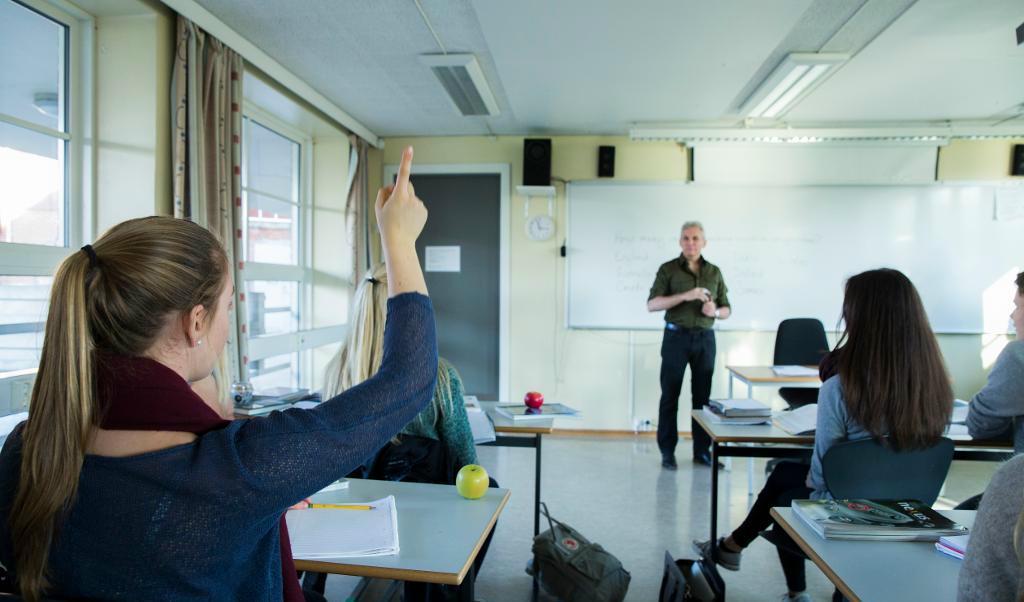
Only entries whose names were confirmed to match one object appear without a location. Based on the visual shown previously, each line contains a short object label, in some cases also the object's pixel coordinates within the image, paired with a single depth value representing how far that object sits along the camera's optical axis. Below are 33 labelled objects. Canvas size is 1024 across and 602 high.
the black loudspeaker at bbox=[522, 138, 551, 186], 4.92
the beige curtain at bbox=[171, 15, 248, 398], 2.74
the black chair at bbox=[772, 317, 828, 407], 4.09
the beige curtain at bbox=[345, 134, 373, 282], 4.86
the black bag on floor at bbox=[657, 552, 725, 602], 2.05
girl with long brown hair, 1.83
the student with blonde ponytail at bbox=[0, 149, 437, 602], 0.68
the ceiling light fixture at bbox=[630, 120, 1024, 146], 4.53
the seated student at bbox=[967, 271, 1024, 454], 1.96
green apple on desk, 1.50
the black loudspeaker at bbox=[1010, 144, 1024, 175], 4.76
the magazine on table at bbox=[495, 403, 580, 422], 2.48
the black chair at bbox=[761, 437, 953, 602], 1.82
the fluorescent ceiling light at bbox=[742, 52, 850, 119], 3.23
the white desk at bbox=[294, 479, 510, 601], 1.16
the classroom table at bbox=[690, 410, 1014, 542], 2.31
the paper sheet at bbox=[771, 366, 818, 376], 3.59
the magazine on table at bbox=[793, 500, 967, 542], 1.37
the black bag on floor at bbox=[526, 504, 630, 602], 2.22
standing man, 4.21
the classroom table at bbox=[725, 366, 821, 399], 3.47
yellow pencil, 1.45
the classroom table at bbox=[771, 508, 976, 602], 1.15
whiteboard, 4.81
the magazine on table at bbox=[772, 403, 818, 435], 2.35
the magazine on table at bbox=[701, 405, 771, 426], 2.49
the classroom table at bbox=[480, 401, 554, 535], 2.38
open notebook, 1.22
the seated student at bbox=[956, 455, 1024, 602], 0.88
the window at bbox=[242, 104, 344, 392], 3.95
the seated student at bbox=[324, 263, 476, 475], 1.89
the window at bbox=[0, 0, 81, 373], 2.31
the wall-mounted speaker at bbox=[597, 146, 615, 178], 4.96
